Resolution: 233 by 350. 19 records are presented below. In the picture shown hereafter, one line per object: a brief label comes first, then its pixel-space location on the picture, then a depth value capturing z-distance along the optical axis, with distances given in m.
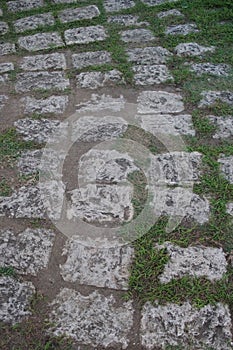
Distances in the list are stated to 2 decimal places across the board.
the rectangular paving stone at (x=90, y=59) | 3.81
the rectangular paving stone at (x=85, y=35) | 4.14
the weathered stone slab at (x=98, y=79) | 3.56
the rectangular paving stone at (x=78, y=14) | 4.52
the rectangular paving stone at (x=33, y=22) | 4.41
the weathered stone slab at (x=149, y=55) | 3.82
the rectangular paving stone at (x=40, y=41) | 4.10
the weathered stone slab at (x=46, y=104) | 3.32
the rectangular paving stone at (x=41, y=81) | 3.57
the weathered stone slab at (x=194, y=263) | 2.27
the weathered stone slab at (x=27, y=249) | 2.33
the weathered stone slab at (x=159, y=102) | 3.29
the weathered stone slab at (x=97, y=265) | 2.27
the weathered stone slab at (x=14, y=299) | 2.12
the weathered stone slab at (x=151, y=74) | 3.58
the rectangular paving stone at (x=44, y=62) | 3.82
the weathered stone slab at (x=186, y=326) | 2.03
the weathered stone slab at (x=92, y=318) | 2.05
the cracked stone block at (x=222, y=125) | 3.06
